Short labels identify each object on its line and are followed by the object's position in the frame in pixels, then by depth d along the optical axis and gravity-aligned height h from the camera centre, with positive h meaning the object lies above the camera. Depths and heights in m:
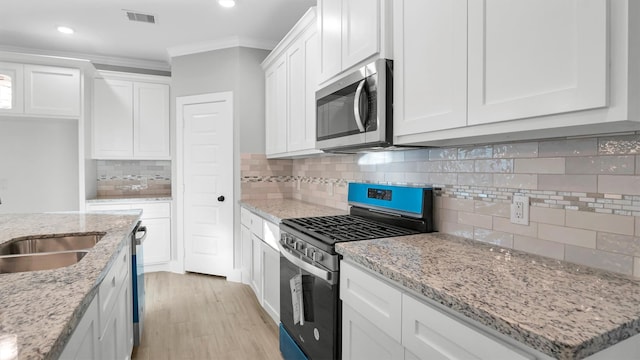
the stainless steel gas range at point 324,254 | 1.54 -0.39
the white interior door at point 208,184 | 3.71 -0.09
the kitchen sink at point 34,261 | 1.46 -0.36
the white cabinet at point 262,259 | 2.37 -0.65
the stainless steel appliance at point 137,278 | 2.15 -0.66
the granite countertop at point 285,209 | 2.41 -0.27
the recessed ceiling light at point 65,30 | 3.36 +1.44
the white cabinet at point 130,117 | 4.01 +0.69
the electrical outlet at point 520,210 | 1.33 -0.13
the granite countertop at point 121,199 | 3.77 -0.26
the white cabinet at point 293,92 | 2.55 +0.71
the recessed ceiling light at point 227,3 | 2.86 +1.44
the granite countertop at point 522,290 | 0.71 -0.31
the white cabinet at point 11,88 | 3.45 +0.88
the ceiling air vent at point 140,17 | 3.08 +1.44
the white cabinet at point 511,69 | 0.83 +0.32
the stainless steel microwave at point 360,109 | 1.60 +0.34
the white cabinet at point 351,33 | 1.60 +0.74
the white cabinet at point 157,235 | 3.93 -0.68
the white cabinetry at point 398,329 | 0.86 -0.46
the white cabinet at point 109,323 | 0.97 -0.53
